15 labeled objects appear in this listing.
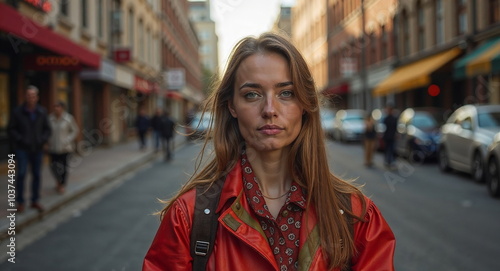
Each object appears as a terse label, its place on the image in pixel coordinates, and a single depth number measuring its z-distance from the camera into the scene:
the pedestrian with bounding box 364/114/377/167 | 16.16
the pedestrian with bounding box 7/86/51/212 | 8.45
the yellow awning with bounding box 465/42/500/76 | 16.89
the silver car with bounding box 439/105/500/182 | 11.33
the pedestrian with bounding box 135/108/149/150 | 23.11
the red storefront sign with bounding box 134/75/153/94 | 28.08
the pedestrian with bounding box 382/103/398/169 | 15.53
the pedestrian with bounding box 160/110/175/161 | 19.69
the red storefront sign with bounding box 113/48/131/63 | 24.17
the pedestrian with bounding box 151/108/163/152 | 21.57
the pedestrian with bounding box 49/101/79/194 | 10.52
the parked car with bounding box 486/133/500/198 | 9.80
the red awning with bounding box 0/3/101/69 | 10.18
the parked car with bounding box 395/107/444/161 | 16.31
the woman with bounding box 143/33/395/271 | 1.82
